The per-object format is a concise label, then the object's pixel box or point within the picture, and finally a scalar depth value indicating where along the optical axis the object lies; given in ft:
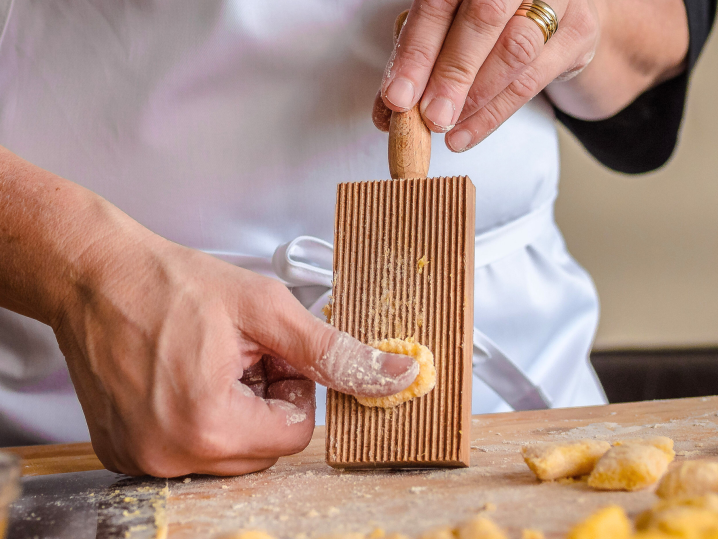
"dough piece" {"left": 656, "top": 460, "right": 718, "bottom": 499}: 1.74
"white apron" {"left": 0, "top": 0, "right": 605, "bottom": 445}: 3.47
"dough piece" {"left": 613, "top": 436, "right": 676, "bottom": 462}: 2.12
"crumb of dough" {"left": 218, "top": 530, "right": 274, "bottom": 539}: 1.55
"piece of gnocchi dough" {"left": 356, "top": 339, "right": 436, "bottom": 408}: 2.25
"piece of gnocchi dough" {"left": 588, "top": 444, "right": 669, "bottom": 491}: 1.82
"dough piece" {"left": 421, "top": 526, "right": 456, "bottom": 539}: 1.52
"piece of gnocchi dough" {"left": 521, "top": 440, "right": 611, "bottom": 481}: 2.01
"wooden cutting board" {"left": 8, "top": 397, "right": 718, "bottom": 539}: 1.73
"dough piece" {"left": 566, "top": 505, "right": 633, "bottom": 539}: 1.45
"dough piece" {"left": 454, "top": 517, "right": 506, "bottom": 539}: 1.47
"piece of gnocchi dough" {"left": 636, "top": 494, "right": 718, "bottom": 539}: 1.35
